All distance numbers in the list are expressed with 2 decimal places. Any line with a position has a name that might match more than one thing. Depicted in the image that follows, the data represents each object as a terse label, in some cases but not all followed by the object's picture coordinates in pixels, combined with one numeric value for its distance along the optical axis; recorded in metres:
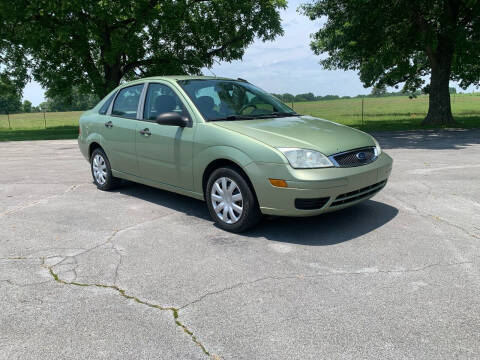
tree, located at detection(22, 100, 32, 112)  107.68
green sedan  4.27
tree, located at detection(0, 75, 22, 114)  24.94
